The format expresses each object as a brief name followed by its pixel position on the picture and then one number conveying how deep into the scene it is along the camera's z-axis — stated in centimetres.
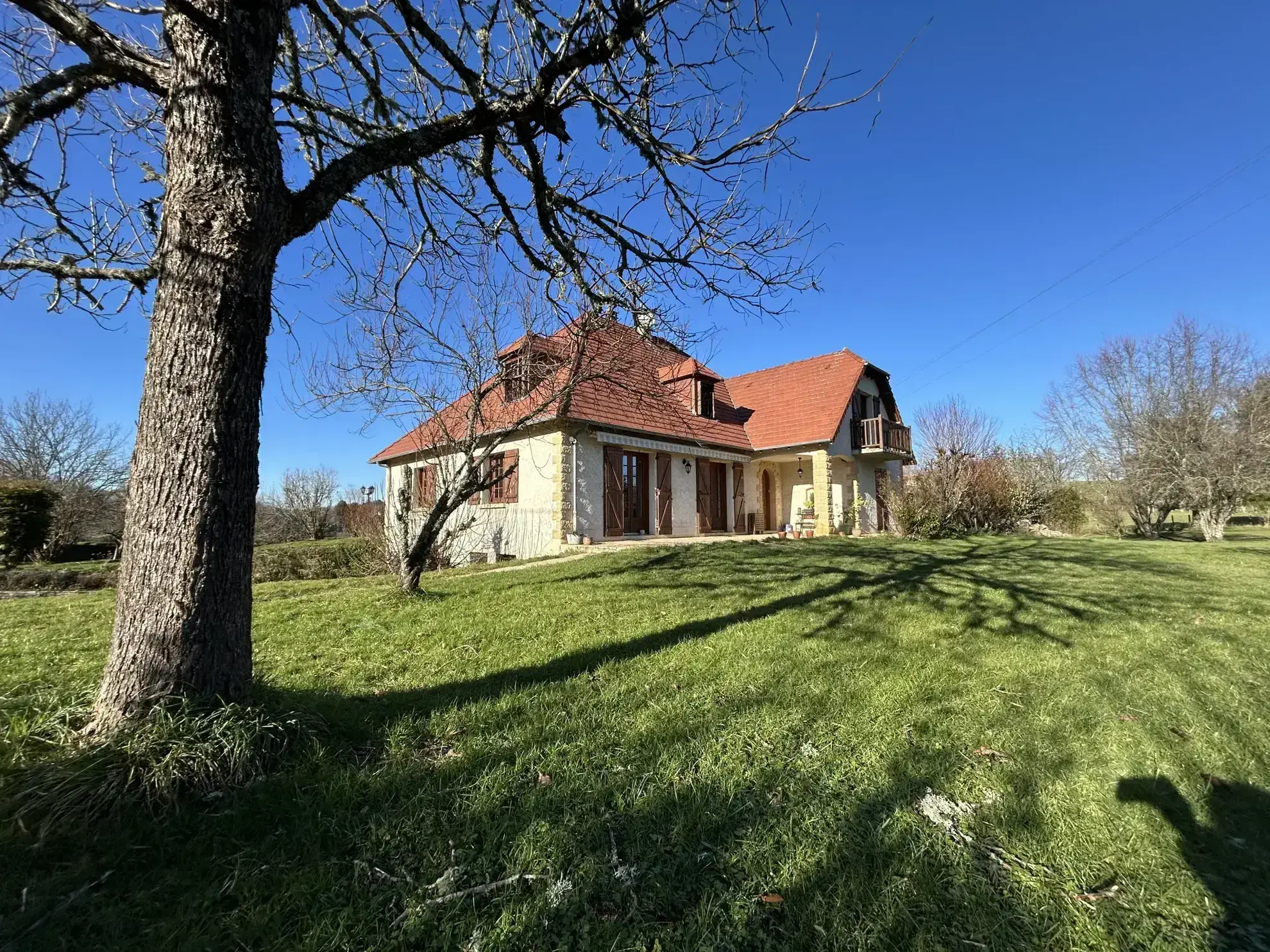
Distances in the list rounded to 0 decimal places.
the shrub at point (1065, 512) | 2053
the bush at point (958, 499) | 1611
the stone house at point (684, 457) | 1261
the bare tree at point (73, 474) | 1554
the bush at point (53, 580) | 950
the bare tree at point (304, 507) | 2275
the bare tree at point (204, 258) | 235
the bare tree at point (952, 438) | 2069
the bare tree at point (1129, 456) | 1780
